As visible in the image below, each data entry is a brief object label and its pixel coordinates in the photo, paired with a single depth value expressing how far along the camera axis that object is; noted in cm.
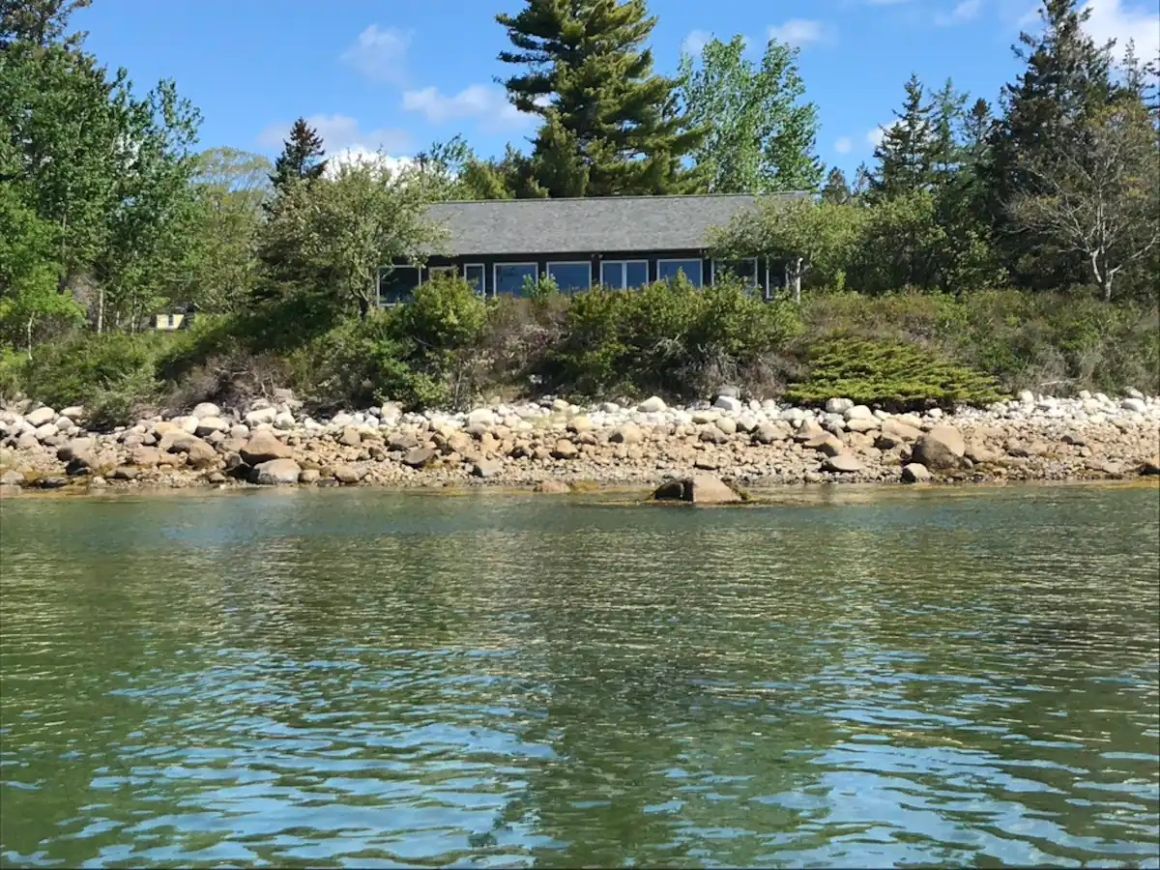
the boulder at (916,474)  2467
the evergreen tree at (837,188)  8168
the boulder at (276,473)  2688
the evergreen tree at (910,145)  7062
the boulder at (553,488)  2359
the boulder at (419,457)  2773
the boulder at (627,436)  2817
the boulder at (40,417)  3453
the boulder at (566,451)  2761
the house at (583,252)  4219
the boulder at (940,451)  2553
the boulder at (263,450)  2783
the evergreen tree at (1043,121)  3981
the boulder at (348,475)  2675
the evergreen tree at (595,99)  5412
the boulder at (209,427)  3153
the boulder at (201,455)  2842
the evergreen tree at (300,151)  5803
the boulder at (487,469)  2647
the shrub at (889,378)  3189
